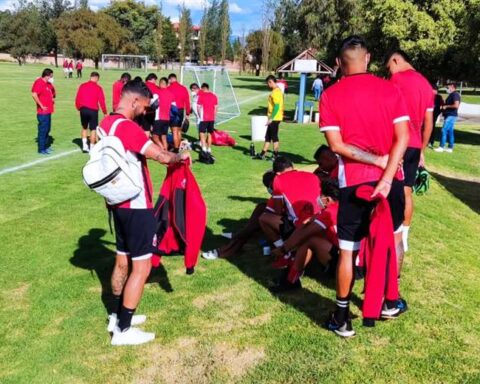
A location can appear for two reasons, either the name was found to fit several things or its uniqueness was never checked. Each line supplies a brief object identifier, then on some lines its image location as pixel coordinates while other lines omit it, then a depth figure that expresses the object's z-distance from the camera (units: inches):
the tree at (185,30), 3420.3
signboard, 788.0
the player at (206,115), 494.3
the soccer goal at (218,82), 800.3
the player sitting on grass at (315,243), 184.5
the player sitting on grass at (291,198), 201.2
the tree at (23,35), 3265.3
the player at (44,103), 468.1
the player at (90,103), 489.7
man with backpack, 141.7
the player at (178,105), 511.5
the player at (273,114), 495.9
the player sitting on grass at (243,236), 230.1
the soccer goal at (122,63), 2805.1
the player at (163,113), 500.7
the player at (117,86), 487.8
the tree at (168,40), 3769.7
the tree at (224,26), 3346.0
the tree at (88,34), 2928.2
